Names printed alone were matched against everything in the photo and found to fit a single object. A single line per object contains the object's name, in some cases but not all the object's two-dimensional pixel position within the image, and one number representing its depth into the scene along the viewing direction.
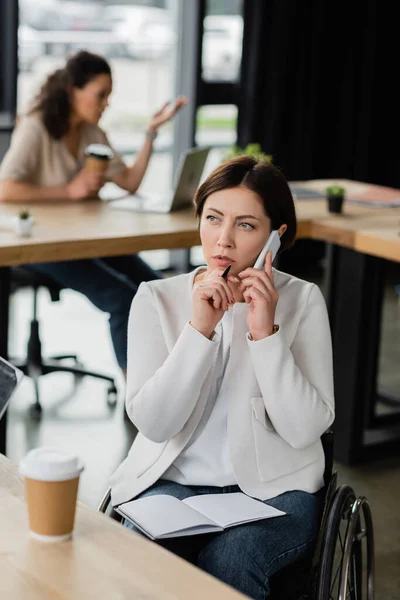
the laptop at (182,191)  3.58
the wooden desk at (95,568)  1.20
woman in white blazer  1.85
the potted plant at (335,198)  3.62
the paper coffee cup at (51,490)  1.29
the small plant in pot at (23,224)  3.03
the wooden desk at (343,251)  3.19
